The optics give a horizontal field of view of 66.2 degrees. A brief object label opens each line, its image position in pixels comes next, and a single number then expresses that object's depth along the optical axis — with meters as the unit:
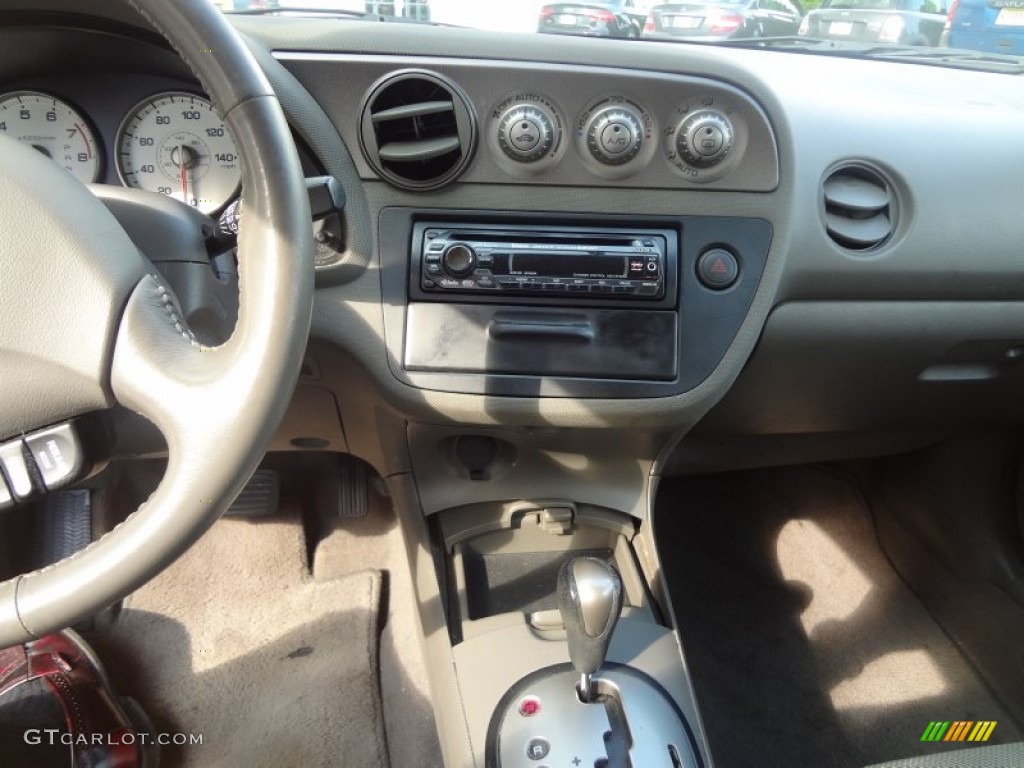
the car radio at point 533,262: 1.04
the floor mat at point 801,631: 1.50
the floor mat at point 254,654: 1.44
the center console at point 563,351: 1.00
